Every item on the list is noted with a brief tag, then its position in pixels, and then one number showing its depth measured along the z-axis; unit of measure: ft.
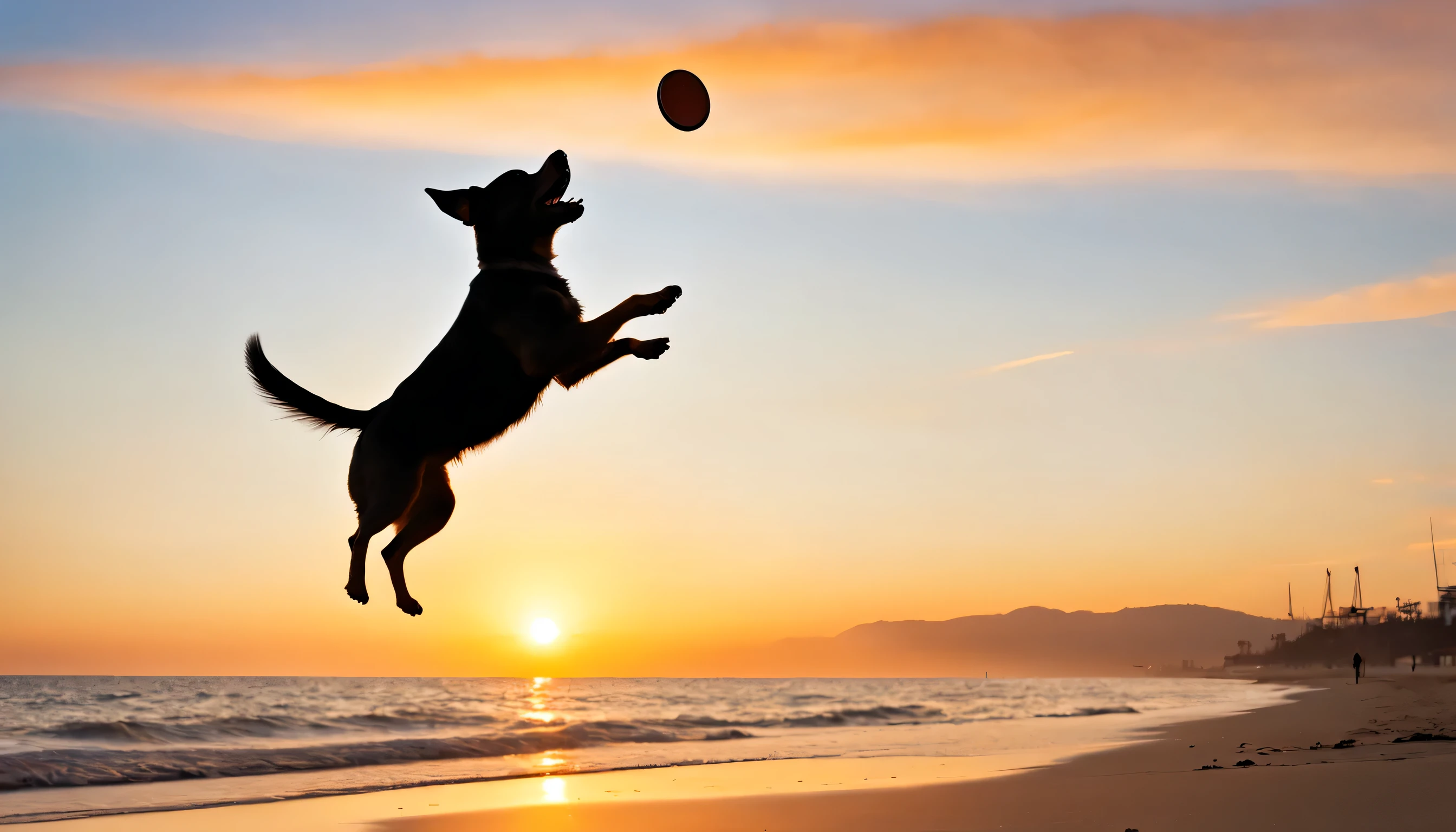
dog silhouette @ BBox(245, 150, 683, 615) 12.34
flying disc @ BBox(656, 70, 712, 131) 11.90
